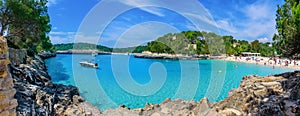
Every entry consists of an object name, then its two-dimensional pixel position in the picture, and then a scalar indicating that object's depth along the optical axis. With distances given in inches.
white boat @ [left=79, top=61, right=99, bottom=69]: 1079.6
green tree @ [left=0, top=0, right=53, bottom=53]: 487.8
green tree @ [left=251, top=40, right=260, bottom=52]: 2188.7
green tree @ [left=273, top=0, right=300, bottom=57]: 315.0
